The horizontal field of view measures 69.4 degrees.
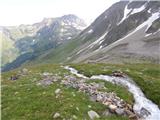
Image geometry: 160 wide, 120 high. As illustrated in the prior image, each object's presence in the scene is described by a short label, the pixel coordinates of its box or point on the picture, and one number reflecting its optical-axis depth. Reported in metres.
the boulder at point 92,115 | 10.14
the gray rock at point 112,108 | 10.94
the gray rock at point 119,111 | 10.89
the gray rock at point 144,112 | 11.60
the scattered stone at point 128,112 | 10.99
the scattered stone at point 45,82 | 13.94
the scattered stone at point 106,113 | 10.68
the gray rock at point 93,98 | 11.69
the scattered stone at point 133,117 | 10.80
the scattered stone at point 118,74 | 16.00
